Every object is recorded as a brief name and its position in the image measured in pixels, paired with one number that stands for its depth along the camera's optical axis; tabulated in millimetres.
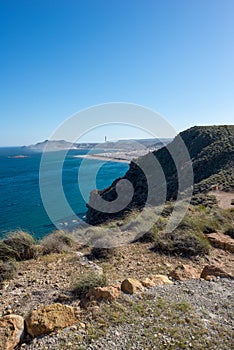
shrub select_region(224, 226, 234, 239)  7801
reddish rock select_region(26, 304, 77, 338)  3232
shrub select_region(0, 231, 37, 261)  5918
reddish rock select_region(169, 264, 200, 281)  4805
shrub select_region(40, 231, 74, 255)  6622
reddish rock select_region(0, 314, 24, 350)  3021
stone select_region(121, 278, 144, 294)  4121
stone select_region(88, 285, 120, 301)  3869
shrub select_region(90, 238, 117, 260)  6145
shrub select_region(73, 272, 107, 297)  4141
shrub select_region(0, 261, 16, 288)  4879
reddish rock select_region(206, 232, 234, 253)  6712
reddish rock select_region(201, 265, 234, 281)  4882
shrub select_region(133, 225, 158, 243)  7217
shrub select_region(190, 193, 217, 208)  13898
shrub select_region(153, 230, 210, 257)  6212
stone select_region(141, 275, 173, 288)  4427
